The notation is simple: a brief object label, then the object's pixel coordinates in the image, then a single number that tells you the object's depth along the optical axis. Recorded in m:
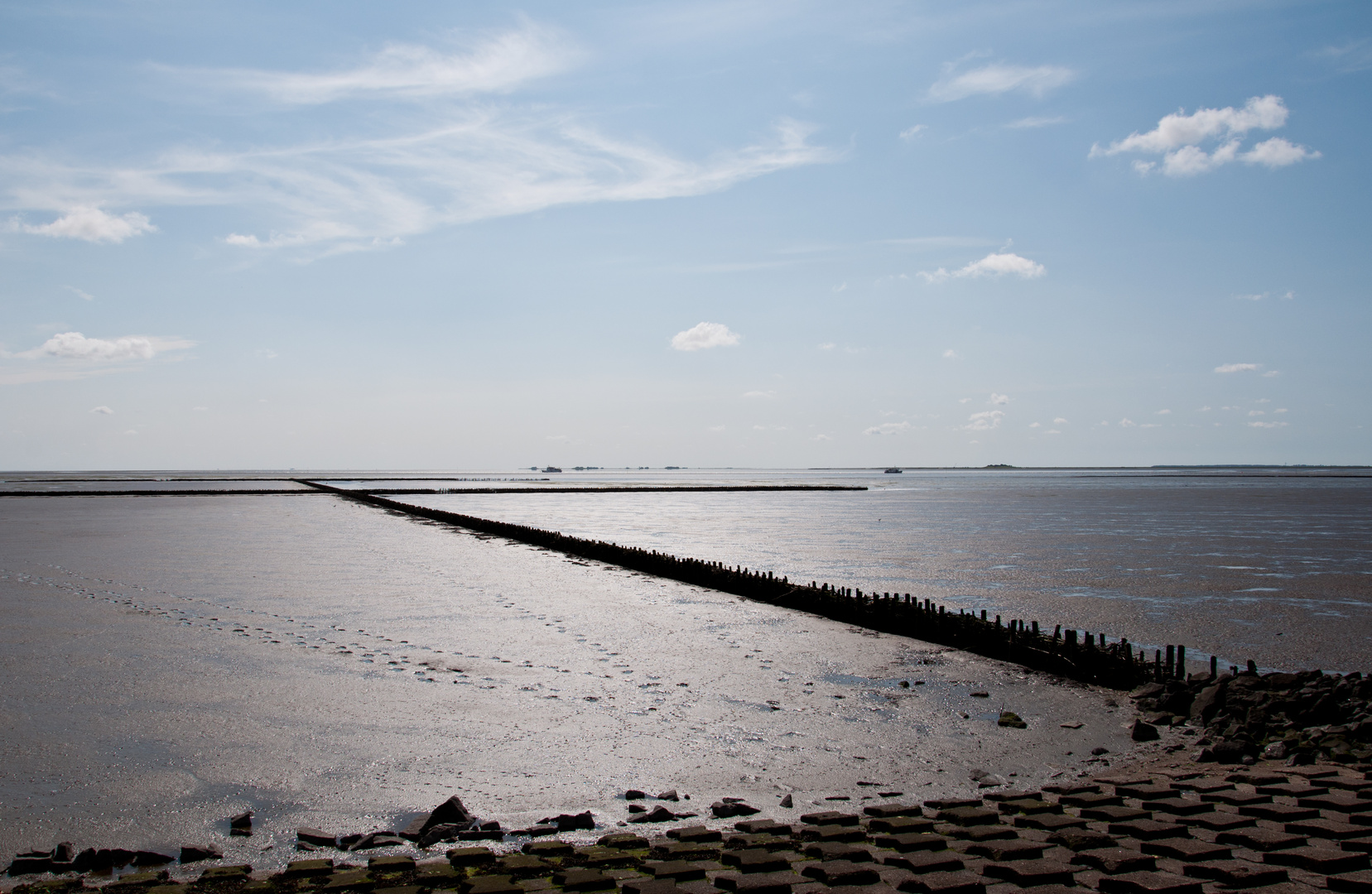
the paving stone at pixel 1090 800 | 7.29
